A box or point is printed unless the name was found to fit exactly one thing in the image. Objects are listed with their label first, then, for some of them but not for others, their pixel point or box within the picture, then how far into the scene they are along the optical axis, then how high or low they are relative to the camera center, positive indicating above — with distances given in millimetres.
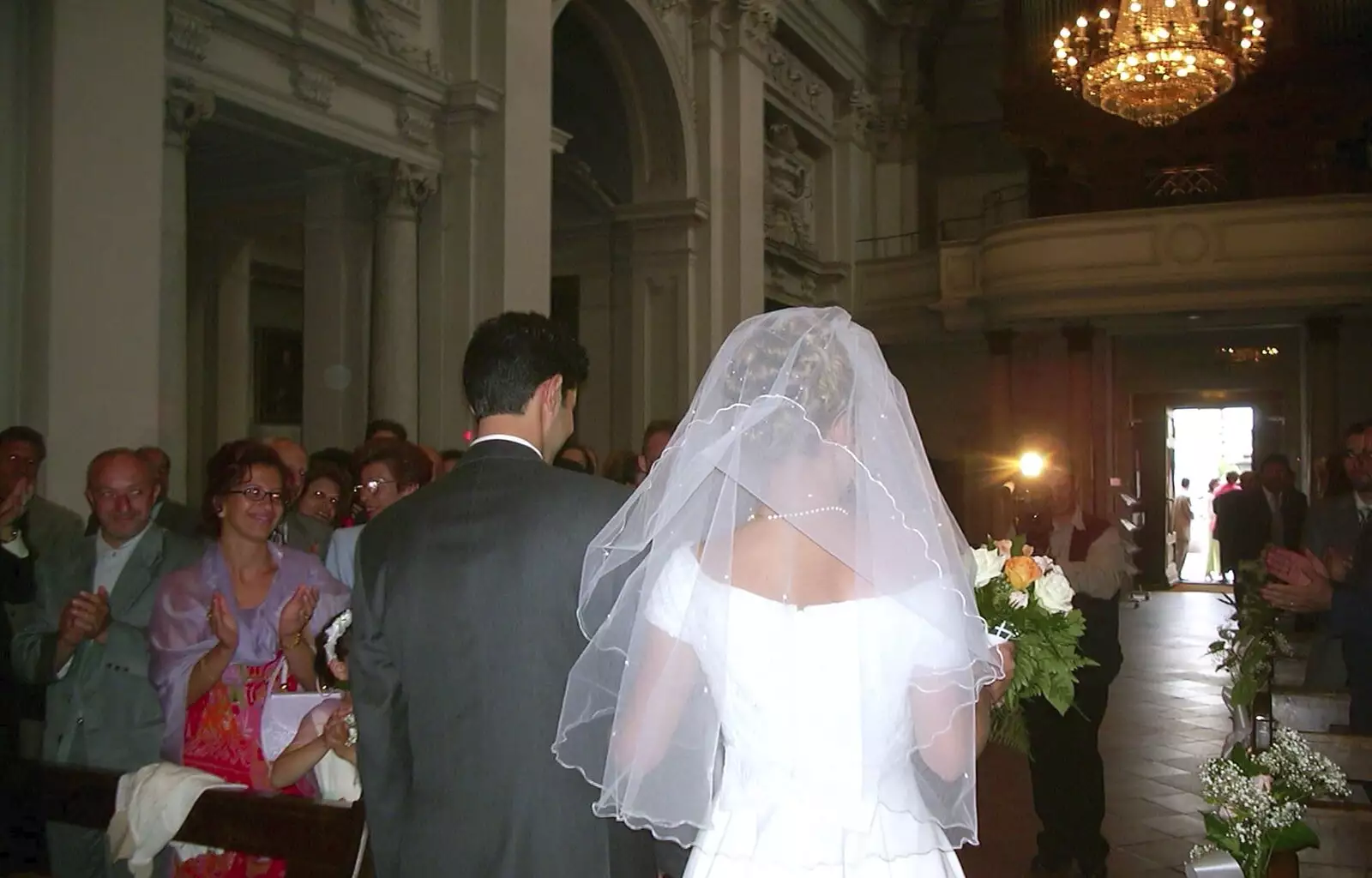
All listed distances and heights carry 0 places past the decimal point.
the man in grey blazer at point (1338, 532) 4984 -332
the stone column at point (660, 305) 12016 +1635
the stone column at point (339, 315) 8562 +1099
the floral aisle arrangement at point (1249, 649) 4605 -823
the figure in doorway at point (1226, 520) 12227 -655
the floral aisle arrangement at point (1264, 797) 2865 -851
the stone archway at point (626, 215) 11695 +2630
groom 2184 -375
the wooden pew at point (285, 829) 2627 -860
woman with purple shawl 3066 -450
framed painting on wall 12031 +930
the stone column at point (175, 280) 6312 +1028
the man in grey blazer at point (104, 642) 3367 -523
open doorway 17766 -24
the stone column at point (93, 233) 4941 +1013
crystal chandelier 9672 +3424
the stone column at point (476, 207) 8391 +1868
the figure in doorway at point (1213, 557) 17594 -1480
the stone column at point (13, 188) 4996 +1194
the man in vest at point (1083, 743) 4688 -1148
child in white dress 2684 -655
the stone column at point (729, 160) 12180 +3217
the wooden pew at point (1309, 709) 4395 -947
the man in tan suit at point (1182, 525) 17531 -985
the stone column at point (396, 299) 8320 +1180
